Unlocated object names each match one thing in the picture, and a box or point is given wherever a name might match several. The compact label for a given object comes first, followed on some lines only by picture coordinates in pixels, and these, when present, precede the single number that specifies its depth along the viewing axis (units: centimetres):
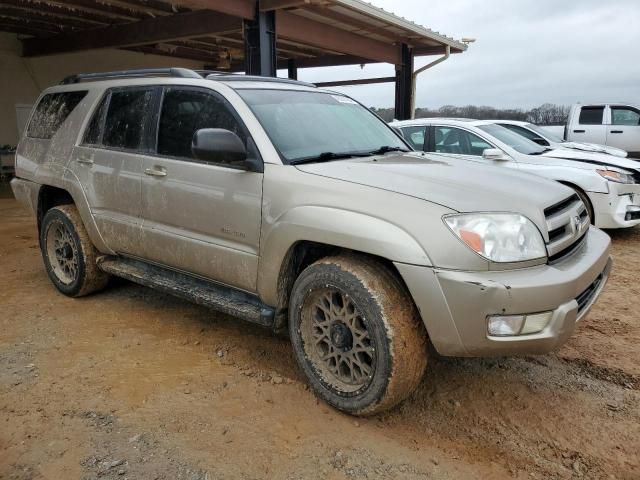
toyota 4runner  249
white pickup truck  1270
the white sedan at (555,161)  684
